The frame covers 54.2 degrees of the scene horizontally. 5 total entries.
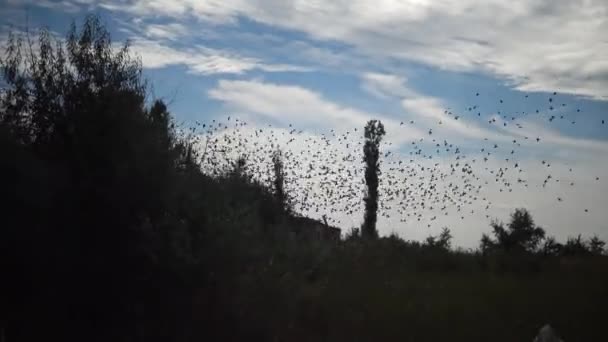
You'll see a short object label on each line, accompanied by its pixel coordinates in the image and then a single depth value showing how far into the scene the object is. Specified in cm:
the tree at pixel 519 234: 2744
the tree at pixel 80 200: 906
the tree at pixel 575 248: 2516
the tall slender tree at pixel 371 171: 3466
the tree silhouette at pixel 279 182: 2302
